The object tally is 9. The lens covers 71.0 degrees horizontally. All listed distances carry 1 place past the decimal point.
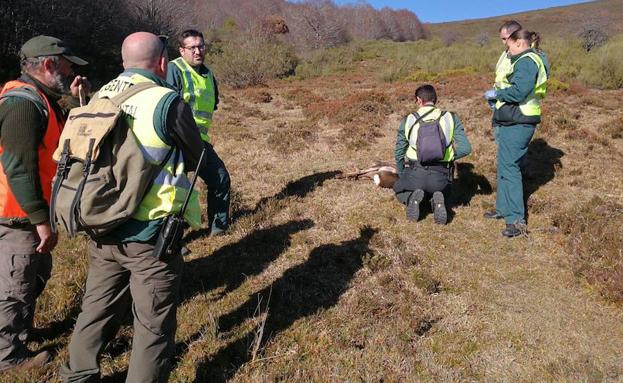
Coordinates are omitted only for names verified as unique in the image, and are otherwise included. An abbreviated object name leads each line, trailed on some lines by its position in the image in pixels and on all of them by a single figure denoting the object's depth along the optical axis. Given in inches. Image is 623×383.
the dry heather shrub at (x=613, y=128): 361.4
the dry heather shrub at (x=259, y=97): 584.4
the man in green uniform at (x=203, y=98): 165.2
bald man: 76.9
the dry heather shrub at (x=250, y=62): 816.3
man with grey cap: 91.0
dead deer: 255.9
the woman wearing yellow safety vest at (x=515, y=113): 185.6
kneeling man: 202.1
